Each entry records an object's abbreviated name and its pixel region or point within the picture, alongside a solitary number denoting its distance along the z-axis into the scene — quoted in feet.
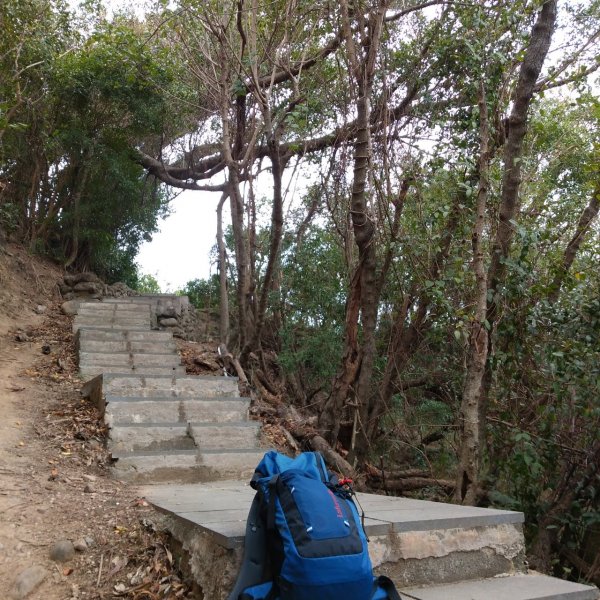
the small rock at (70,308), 31.09
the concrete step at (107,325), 25.91
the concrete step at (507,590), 9.12
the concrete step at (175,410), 16.70
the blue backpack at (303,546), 6.93
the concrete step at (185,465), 14.56
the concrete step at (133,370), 21.07
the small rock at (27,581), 9.51
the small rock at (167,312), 31.84
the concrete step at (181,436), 15.58
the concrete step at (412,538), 8.80
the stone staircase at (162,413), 15.25
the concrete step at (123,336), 23.54
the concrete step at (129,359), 21.93
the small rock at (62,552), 10.25
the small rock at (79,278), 35.58
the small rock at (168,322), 31.50
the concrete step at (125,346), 22.88
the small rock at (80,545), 10.48
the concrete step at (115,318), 28.63
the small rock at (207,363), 24.09
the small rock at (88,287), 35.45
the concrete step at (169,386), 18.12
